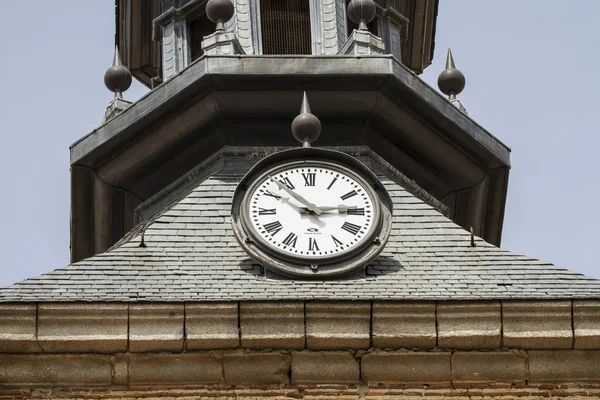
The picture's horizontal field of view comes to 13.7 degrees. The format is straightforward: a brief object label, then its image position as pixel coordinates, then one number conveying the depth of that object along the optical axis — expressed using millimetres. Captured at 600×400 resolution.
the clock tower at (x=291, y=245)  17891
